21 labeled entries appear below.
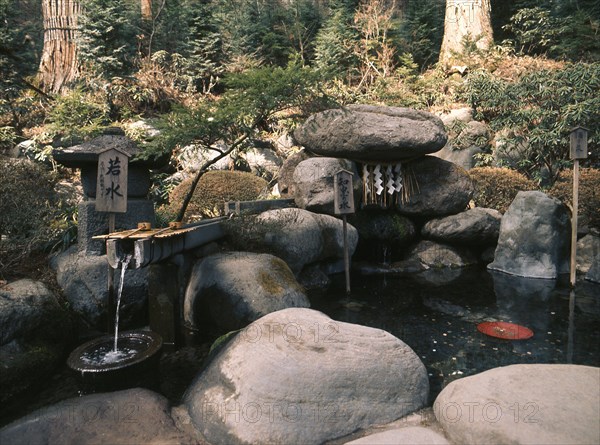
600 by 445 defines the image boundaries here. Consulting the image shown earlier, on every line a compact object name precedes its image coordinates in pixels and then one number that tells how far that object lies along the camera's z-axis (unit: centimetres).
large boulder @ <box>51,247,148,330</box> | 533
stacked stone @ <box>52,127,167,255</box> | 563
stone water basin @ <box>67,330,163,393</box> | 347
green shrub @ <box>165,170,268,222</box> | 888
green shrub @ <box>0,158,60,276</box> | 573
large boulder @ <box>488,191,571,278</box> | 802
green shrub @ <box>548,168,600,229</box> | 834
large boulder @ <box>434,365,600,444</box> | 259
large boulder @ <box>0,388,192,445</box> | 294
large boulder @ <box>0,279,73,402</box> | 400
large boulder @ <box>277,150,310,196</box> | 988
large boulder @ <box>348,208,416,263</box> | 966
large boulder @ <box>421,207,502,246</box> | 927
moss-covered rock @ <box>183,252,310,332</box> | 525
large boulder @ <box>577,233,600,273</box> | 816
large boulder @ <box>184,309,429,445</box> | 301
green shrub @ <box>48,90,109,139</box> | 1123
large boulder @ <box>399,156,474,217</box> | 952
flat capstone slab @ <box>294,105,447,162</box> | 873
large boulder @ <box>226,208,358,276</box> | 684
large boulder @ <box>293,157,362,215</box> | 862
